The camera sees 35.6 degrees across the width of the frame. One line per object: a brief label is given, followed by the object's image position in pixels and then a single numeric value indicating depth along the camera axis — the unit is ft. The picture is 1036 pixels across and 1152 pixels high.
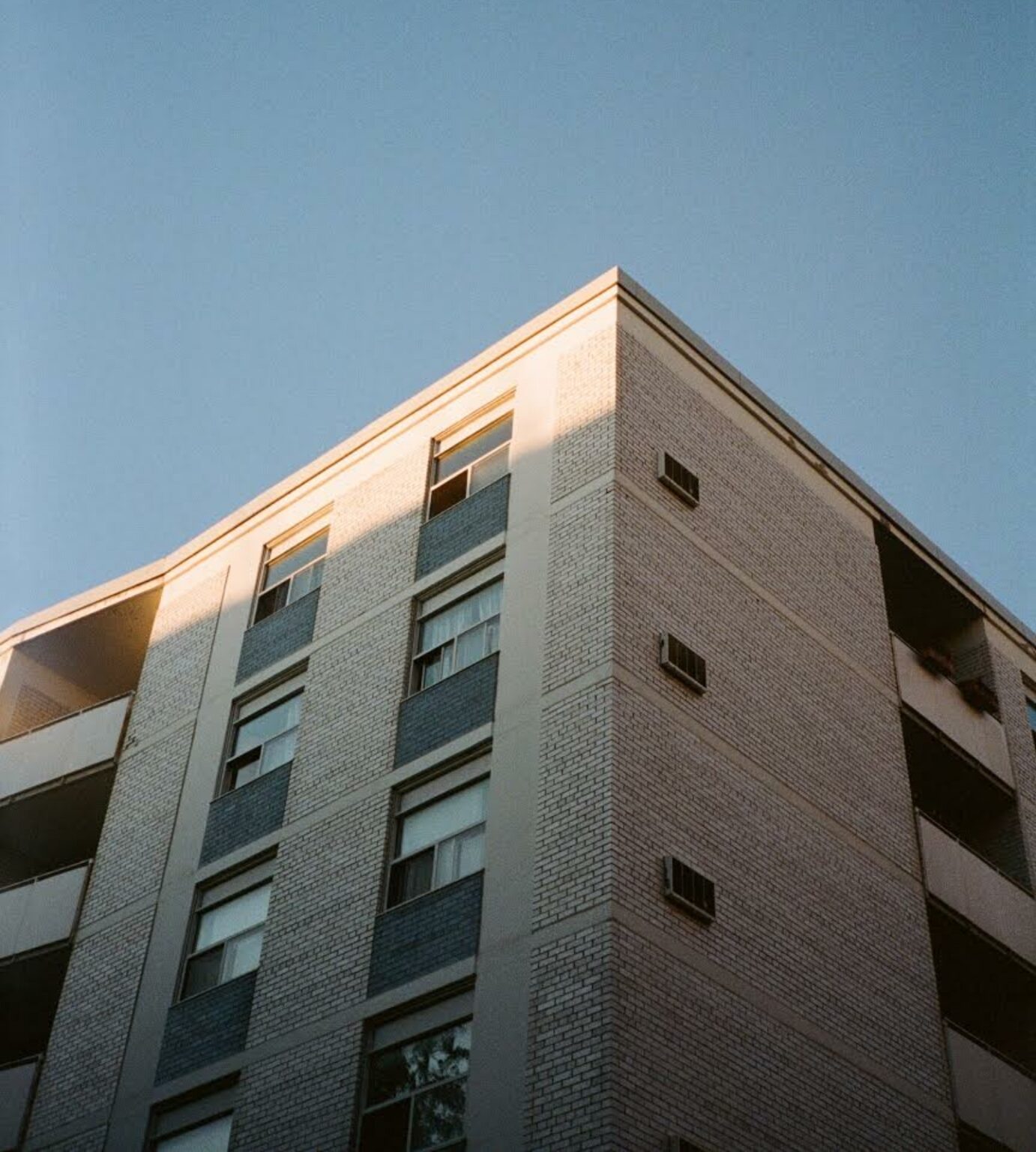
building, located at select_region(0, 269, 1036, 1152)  57.00
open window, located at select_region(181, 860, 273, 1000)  69.26
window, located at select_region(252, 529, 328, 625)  83.87
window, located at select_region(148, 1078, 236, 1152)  64.03
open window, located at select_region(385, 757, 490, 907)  62.85
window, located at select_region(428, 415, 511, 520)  77.87
